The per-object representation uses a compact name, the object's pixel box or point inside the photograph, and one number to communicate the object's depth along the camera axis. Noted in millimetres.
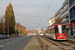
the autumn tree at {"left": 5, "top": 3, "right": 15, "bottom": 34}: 65812
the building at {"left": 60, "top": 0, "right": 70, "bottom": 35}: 64100
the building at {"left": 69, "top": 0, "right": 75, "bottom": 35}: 51600
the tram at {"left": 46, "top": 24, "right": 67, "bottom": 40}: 21125
